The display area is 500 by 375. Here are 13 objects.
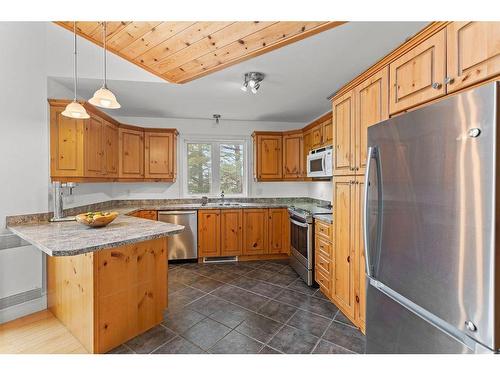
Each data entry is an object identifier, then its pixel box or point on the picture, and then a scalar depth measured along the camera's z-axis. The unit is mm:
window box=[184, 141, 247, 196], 4453
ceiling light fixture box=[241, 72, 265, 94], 2541
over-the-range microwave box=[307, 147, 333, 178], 2975
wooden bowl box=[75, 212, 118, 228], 2023
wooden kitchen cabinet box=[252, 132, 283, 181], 4273
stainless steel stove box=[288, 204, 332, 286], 2939
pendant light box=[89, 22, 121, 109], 1785
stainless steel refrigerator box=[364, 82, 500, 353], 851
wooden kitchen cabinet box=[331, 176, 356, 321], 2098
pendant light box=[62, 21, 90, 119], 1934
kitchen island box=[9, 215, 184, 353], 1662
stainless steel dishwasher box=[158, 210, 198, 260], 3762
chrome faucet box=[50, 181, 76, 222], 2461
